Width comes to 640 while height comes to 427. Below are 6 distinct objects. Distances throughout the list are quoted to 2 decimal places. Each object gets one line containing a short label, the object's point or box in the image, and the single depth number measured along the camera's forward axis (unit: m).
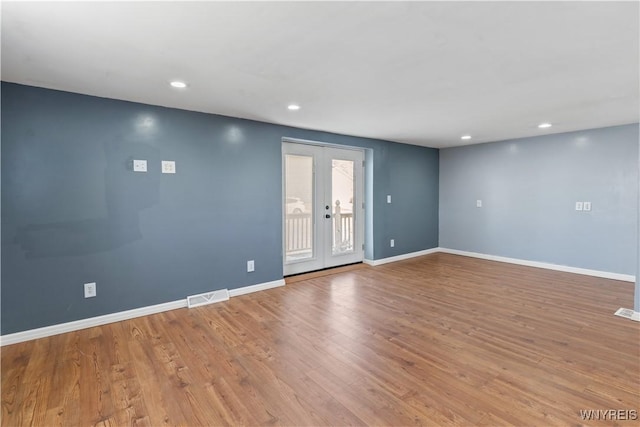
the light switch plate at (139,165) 3.31
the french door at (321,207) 4.74
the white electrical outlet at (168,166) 3.49
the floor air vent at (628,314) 3.12
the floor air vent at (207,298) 3.63
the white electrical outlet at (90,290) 3.07
